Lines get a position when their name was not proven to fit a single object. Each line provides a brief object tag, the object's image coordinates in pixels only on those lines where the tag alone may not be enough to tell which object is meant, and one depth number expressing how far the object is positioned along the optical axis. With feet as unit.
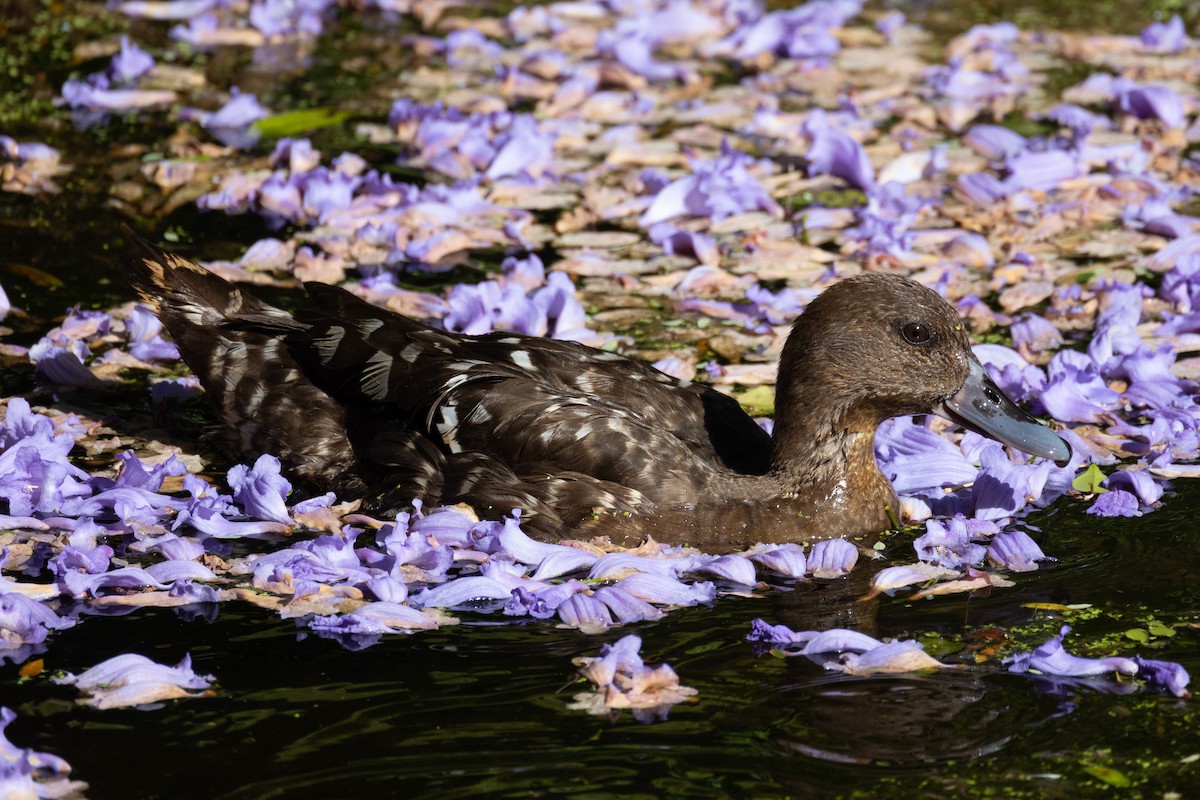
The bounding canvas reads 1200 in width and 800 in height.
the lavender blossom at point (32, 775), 27.68
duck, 39.88
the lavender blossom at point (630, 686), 31.37
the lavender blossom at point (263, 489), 39.47
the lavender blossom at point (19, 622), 33.60
